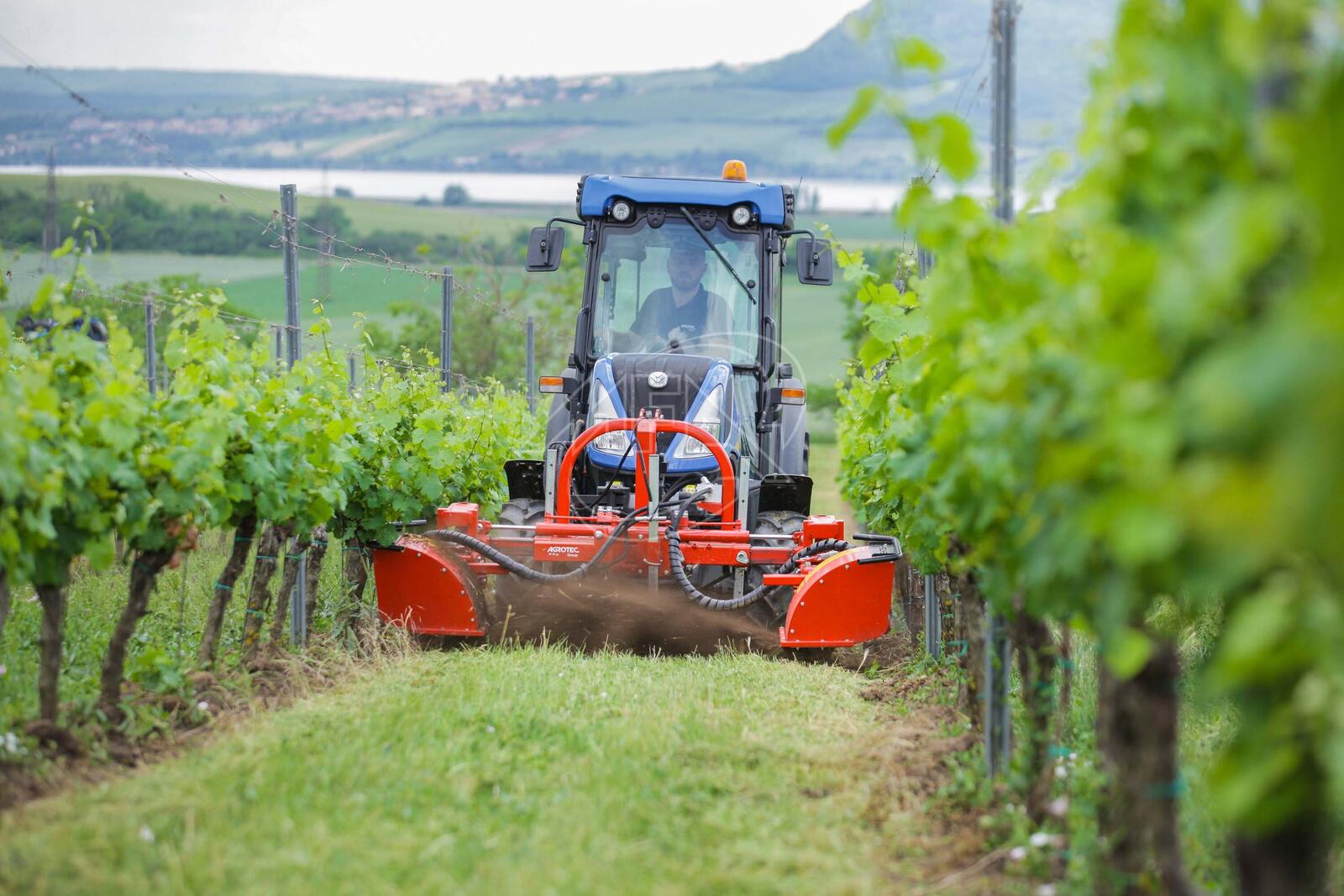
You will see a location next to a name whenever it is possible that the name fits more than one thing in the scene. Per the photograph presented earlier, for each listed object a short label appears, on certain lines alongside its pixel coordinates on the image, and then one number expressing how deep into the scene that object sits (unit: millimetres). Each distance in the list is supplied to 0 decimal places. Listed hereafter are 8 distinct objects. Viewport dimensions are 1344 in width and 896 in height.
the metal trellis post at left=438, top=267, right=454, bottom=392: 23062
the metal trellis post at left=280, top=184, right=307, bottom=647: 16203
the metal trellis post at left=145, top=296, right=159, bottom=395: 21312
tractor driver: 18016
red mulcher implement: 14898
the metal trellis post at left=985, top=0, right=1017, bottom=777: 9469
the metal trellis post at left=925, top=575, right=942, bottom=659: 14914
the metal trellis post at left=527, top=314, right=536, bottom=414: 34219
